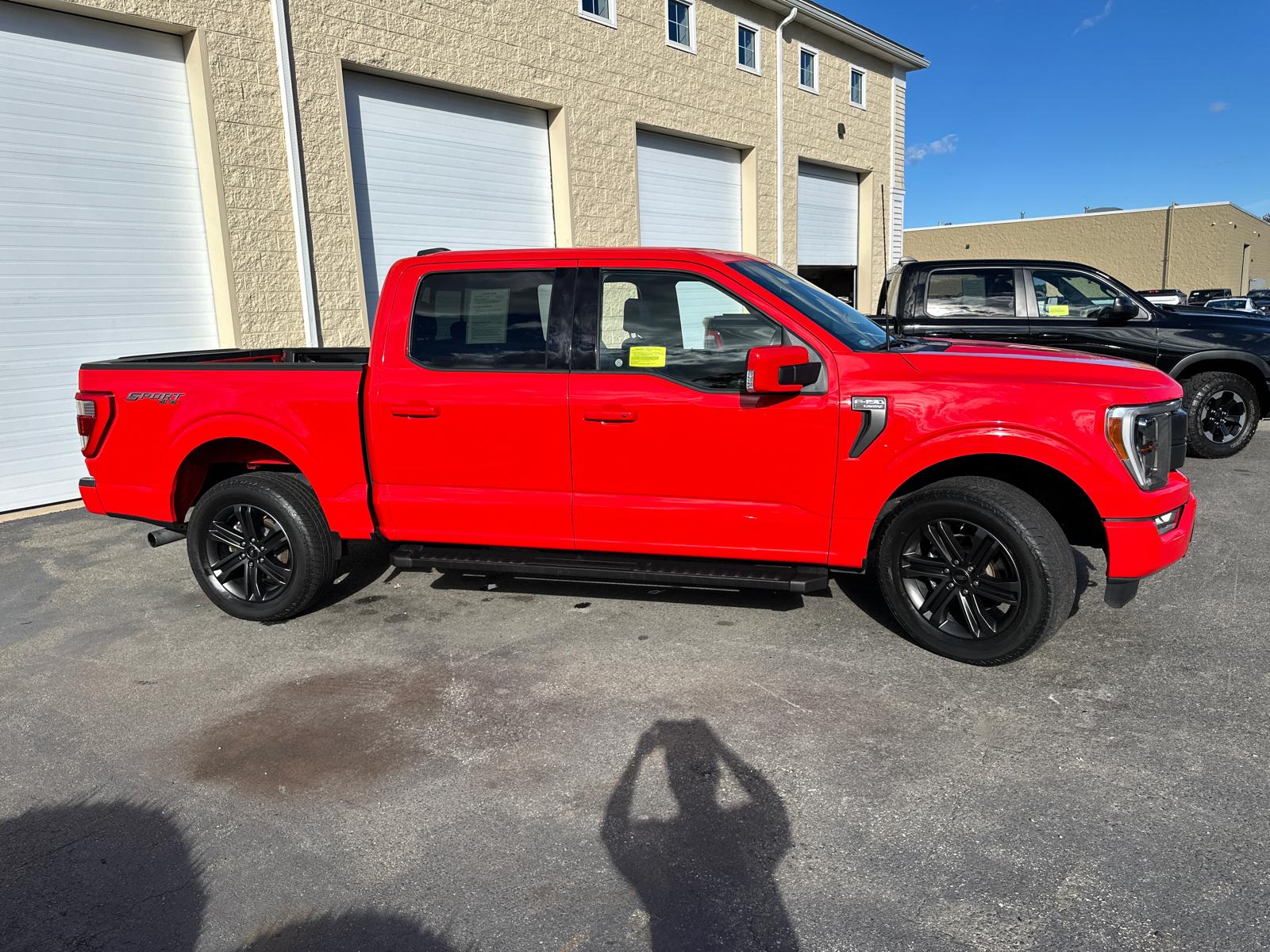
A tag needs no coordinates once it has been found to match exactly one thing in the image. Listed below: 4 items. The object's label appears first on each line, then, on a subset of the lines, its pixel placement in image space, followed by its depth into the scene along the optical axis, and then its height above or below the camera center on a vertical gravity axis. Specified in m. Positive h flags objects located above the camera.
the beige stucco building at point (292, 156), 7.93 +2.19
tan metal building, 53.78 +4.43
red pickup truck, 3.71 -0.57
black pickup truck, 8.06 -0.12
